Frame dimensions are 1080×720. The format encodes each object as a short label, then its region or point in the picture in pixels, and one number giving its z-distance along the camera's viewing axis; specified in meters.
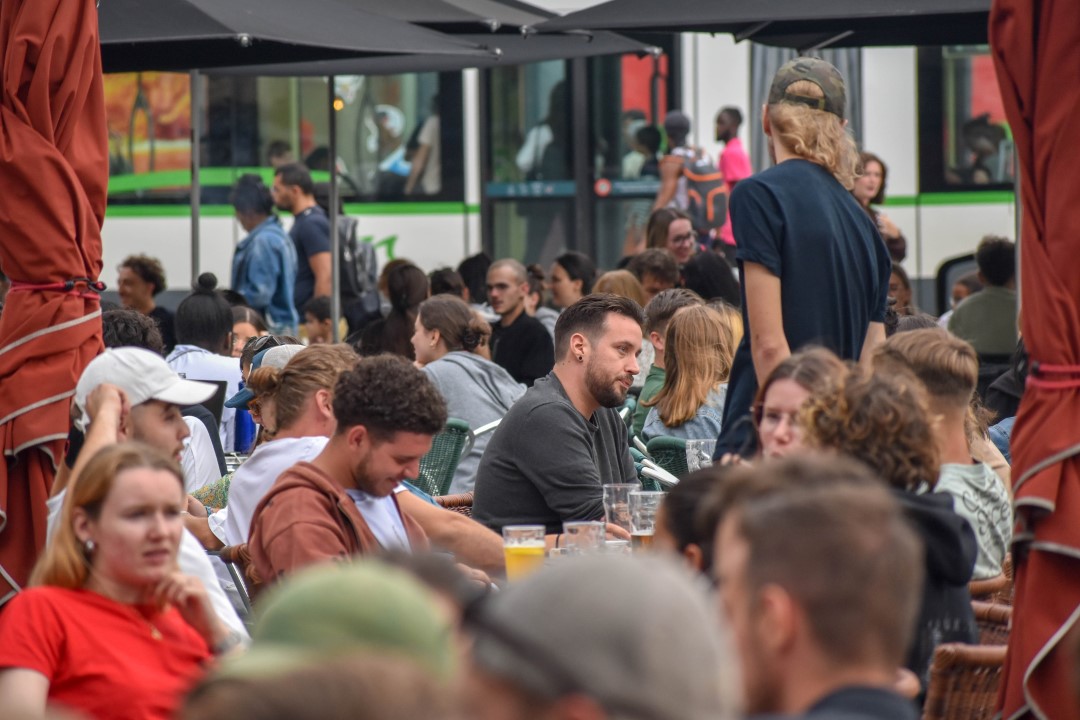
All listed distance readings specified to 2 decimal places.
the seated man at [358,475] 7.74
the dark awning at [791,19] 15.41
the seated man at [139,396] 7.91
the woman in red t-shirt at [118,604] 6.29
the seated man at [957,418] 8.05
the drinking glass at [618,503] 8.88
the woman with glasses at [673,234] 22.33
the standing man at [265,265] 23.80
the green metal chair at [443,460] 13.66
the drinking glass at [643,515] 8.57
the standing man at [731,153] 25.44
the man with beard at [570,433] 10.33
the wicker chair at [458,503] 11.41
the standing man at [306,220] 24.53
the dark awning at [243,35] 14.34
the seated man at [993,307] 19.56
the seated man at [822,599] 4.42
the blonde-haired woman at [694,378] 13.32
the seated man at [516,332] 19.12
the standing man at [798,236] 9.18
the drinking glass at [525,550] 8.00
